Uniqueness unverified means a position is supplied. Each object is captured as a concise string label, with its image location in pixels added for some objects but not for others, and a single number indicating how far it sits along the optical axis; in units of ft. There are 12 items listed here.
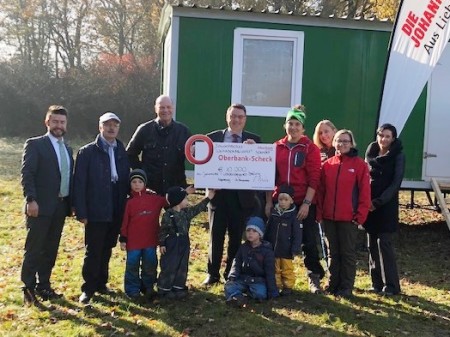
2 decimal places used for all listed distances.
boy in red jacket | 17.38
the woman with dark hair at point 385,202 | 18.29
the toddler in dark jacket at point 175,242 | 17.49
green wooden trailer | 27.40
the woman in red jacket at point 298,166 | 17.84
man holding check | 18.29
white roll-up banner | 23.56
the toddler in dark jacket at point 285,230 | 17.90
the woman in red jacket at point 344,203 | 17.67
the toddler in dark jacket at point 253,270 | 17.70
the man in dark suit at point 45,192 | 16.43
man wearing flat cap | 16.85
